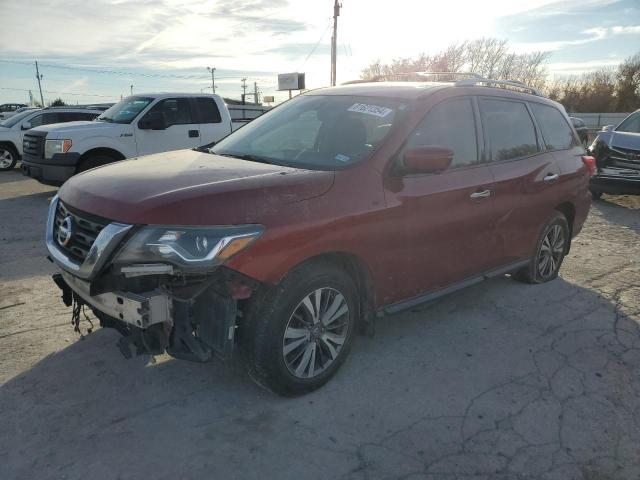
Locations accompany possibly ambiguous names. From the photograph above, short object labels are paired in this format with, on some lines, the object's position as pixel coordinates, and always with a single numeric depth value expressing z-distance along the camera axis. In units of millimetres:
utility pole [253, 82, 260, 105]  34256
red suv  2666
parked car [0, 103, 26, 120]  42969
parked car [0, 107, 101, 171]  14734
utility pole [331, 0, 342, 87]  30178
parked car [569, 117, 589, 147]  11582
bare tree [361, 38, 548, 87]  46500
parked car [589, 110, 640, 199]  9242
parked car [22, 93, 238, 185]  8961
